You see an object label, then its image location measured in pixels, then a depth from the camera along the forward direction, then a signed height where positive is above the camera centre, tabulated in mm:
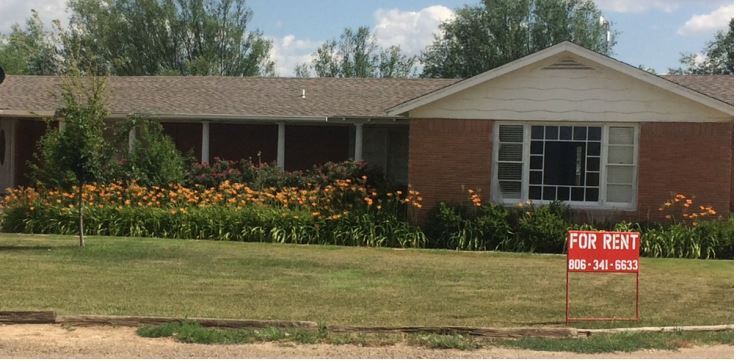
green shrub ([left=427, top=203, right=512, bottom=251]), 16953 -1067
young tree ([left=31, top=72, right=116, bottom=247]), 14742 +256
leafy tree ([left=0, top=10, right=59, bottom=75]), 42656 +4742
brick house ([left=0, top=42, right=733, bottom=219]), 17250 +754
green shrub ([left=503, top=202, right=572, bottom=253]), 16547 -1063
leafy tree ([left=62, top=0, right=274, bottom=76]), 43312 +5982
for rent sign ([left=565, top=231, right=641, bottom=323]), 9141 -763
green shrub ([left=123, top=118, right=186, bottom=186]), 19891 -73
